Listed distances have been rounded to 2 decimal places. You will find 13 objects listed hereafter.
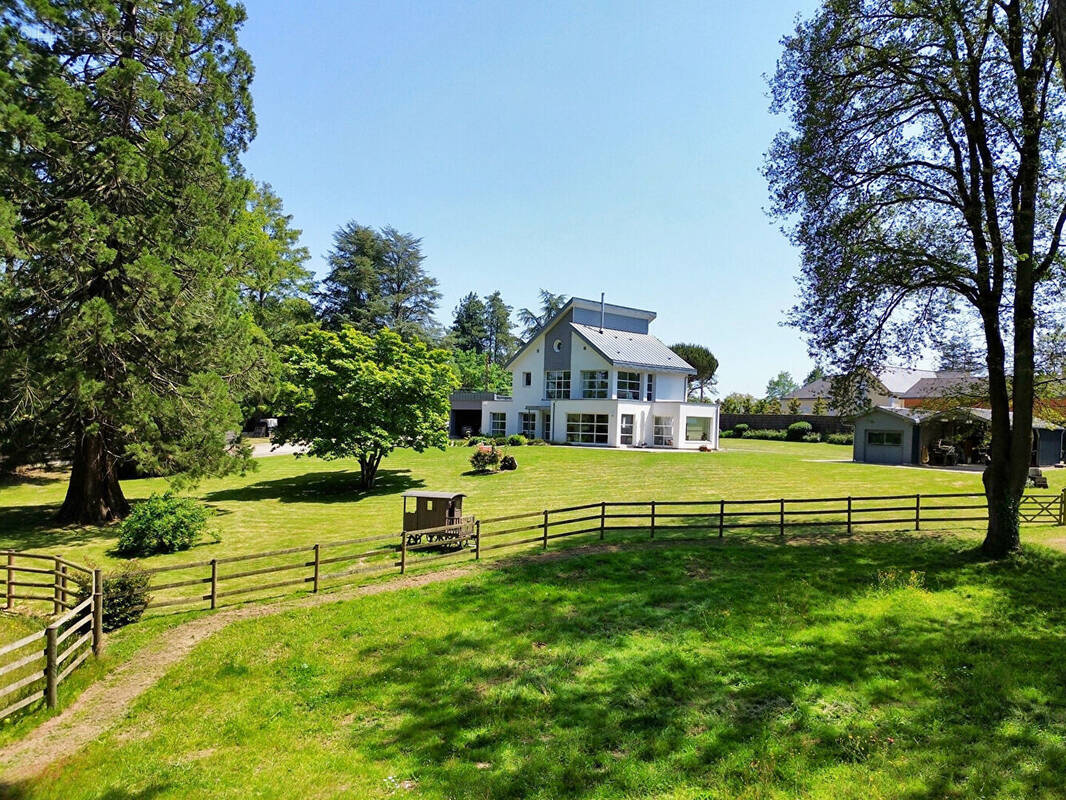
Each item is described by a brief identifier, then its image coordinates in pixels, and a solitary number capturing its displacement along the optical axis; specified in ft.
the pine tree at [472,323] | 295.89
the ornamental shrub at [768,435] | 187.42
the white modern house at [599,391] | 141.49
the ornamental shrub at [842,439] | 174.60
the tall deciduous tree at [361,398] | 82.94
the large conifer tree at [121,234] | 49.03
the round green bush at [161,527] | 50.11
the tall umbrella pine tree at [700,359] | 240.12
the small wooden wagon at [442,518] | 49.73
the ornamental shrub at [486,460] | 101.91
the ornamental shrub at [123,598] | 32.17
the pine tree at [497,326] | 310.45
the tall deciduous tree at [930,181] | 43.52
